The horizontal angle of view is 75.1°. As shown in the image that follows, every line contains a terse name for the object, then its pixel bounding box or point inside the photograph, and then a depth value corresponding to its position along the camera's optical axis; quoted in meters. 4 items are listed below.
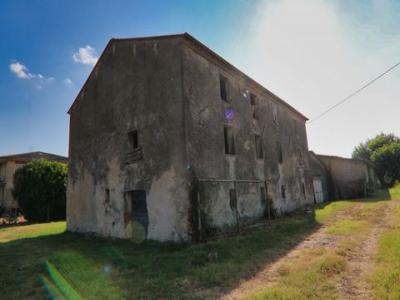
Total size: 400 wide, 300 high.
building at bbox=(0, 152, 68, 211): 27.70
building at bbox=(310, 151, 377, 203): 27.95
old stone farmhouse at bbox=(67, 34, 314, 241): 10.06
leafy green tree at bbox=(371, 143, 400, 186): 40.81
